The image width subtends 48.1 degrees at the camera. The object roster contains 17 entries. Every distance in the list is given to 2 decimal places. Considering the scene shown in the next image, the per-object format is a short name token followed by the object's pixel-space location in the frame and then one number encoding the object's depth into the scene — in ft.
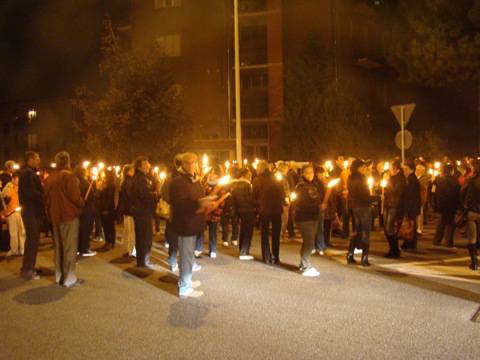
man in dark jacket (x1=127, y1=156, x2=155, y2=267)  33.63
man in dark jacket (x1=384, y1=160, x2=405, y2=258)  36.09
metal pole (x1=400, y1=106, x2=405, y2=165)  48.00
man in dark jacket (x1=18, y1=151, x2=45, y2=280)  31.30
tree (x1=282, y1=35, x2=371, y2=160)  80.69
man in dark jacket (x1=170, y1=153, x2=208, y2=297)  26.35
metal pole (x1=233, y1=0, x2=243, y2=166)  59.41
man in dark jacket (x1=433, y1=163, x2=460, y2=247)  41.39
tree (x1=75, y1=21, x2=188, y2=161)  77.92
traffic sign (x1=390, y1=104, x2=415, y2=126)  48.05
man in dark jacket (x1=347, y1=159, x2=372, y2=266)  33.42
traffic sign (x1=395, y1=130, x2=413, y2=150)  49.47
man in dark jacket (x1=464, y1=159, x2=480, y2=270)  31.89
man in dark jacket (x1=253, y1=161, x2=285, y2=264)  35.14
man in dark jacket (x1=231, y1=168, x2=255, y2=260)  37.06
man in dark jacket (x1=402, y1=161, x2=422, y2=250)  36.45
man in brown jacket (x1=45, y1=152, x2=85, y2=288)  28.63
